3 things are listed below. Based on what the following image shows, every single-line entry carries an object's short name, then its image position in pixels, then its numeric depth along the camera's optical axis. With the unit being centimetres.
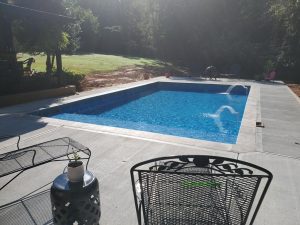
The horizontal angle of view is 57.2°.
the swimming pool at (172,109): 897
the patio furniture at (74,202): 251
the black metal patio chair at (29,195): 334
